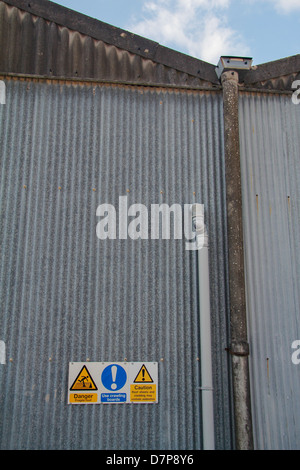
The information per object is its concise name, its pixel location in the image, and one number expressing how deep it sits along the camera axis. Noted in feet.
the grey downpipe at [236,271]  12.74
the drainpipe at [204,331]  12.73
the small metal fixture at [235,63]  15.47
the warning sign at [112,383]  13.29
